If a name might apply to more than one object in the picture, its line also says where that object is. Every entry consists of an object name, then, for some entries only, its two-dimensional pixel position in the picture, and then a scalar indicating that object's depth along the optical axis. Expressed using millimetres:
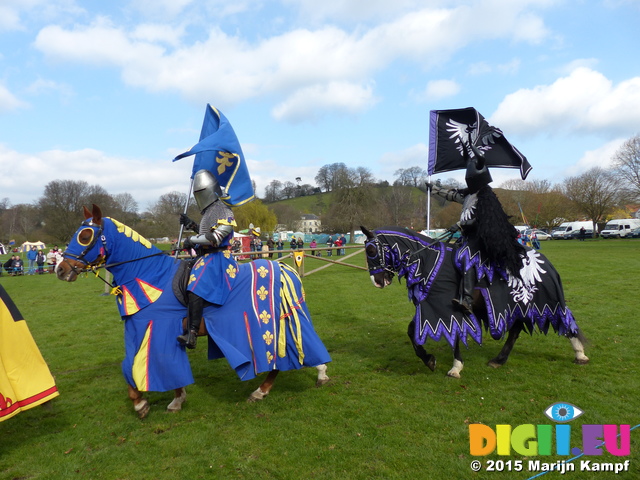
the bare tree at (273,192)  116962
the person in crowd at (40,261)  26230
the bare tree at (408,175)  93381
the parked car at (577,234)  51922
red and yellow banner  3818
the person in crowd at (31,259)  26295
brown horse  4535
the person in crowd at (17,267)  25372
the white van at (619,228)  49638
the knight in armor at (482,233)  5480
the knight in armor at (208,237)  4680
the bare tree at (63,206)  50750
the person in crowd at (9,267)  25480
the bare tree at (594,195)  45906
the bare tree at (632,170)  37812
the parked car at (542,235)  51250
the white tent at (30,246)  38912
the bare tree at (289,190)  118750
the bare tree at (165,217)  57572
